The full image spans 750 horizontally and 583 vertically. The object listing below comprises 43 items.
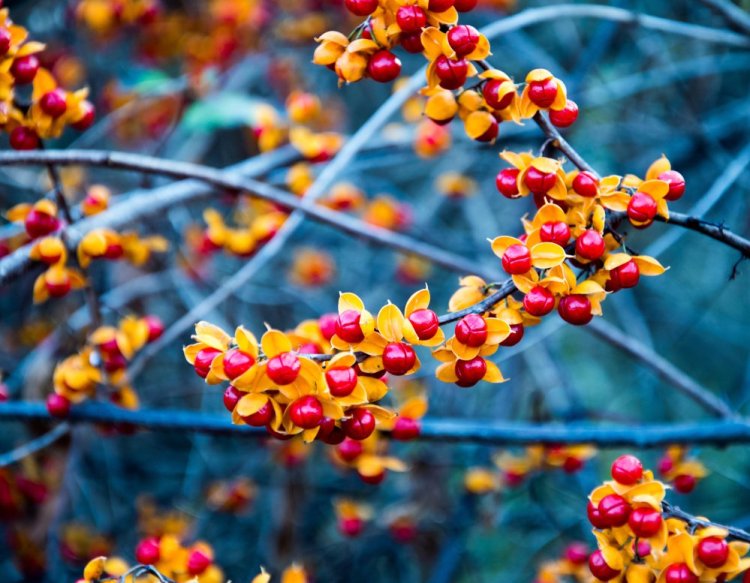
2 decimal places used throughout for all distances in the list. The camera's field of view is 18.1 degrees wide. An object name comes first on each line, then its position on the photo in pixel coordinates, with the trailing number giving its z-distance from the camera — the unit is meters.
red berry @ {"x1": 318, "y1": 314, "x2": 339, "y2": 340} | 0.54
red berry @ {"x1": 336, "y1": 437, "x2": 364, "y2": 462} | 0.59
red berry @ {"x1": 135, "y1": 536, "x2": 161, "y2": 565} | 0.56
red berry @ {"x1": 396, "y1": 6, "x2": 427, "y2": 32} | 0.51
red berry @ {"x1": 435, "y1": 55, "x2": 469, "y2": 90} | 0.52
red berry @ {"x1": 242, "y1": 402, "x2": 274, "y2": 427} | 0.50
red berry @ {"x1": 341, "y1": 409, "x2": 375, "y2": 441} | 0.51
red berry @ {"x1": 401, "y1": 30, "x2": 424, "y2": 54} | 0.52
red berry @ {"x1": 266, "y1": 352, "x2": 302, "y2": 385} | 0.50
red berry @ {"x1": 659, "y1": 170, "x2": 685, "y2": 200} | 0.52
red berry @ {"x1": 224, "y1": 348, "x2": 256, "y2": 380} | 0.50
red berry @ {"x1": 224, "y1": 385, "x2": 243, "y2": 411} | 0.50
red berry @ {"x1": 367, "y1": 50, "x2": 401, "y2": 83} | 0.53
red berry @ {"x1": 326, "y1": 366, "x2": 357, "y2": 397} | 0.50
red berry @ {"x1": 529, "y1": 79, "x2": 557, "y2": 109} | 0.52
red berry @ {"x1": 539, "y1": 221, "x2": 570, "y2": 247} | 0.51
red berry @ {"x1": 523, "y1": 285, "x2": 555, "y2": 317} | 0.51
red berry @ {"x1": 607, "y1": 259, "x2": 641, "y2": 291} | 0.51
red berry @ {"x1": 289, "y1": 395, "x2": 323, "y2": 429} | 0.50
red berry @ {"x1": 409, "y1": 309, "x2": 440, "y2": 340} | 0.51
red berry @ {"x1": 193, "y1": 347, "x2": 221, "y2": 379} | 0.51
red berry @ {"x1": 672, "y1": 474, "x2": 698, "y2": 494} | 0.60
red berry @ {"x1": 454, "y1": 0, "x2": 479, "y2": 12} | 0.53
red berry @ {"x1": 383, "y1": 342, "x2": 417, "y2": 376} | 0.50
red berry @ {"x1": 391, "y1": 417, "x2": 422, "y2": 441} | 0.57
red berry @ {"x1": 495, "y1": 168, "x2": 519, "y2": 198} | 0.52
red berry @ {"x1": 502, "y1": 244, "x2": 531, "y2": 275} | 0.51
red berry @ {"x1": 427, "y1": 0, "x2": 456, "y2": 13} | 0.51
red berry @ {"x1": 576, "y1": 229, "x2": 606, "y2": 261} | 0.51
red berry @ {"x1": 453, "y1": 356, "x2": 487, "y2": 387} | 0.51
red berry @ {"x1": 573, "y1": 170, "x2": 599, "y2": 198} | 0.51
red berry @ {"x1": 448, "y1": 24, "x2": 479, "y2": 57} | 0.51
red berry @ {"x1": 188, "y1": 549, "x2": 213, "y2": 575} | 0.56
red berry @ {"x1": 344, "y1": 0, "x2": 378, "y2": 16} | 0.52
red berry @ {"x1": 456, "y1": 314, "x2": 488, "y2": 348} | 0.51
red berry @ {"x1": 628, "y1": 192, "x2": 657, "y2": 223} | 0.51
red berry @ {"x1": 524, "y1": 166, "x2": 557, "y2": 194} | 0.51
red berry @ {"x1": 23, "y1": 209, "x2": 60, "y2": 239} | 0.58
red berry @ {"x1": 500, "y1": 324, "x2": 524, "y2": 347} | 0.51
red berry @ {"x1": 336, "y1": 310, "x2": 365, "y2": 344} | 0.50
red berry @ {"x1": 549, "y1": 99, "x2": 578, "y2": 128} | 0.53
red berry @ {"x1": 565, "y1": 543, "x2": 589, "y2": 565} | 0.61
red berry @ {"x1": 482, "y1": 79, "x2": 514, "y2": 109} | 0.52
